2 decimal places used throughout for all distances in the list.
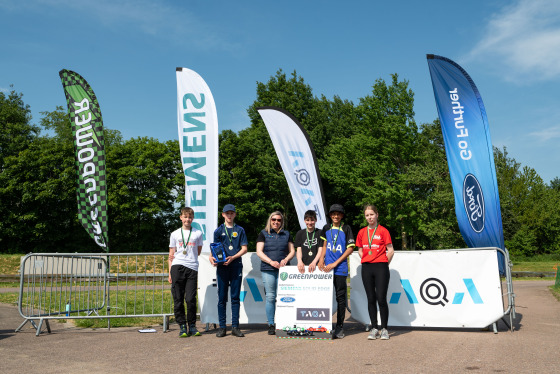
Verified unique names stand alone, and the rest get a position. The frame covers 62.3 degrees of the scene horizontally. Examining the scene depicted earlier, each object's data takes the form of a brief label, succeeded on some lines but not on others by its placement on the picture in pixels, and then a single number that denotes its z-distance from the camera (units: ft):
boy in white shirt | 23.49
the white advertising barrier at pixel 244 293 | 26.50
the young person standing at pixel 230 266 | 23.63
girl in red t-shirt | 22.29
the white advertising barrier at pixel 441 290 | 23.72
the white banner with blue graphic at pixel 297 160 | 37.45
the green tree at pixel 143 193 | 134.31
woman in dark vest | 23.84
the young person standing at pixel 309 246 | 23.58
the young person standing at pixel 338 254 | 23.07
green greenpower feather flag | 30.83
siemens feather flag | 31.45
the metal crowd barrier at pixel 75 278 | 25.44
